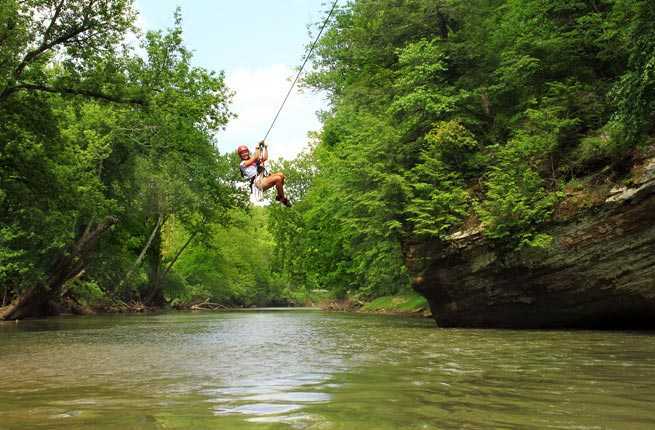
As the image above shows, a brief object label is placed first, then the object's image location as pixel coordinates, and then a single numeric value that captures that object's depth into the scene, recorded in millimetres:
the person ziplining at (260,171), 13414
